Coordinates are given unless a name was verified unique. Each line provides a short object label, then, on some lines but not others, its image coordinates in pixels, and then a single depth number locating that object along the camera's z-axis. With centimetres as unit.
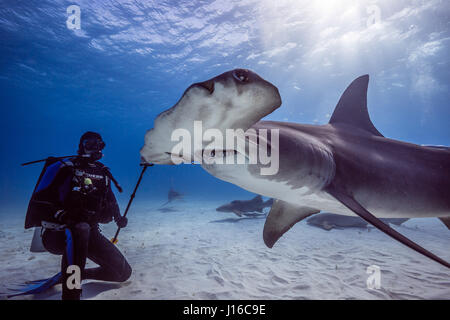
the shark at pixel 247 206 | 1204
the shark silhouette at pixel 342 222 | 923
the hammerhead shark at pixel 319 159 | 136
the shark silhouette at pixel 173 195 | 1938
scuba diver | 318
